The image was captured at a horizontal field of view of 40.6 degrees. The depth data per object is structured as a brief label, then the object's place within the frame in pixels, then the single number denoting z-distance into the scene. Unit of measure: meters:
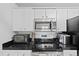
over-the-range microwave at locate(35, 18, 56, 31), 2.08
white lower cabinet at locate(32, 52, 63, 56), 1.60
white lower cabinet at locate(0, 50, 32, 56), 1.61
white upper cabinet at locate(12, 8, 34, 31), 2.08
